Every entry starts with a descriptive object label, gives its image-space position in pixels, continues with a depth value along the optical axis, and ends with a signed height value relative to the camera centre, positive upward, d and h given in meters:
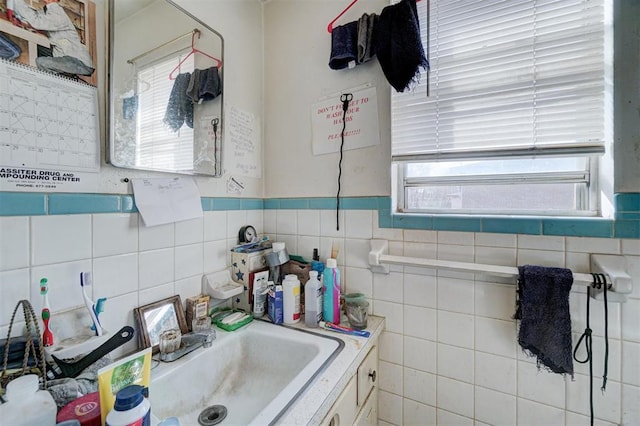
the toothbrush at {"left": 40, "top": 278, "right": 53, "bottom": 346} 0.64 -0.25
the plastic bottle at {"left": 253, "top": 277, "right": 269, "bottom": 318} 1.13 -0.38
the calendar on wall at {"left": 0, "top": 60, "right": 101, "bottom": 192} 0.62 +0.20
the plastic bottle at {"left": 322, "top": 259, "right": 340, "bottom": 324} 1.08 -0.34
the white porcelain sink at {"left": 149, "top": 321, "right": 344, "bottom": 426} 0.77 -0.55
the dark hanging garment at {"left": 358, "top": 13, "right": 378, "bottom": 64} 1.09 +0.72
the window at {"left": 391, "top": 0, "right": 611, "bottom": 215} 0.86 +0.37
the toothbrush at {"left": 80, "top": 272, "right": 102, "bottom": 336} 0.71 -0.25
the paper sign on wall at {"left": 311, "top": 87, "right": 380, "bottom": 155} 1.16 +0.40
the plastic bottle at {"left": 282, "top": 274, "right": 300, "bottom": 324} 1.07 -0.36
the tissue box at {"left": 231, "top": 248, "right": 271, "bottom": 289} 1.16 -0.24
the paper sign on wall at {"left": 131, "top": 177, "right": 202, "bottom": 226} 0.87 +0.04
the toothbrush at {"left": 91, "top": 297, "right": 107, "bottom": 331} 0.74 -0.27
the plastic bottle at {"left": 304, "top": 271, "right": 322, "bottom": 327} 1.05 -0.37
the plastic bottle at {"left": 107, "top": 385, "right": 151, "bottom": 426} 0.46 -0.36
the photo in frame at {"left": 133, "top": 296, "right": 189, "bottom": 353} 0.85 -0.37
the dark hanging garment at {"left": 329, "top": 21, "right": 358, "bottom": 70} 1.11 +0.70
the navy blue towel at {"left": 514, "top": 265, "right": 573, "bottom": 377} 0.81 -0.33
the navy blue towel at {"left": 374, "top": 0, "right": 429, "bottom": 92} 0.97 +0.62
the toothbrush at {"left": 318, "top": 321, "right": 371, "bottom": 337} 0.99 -0.46
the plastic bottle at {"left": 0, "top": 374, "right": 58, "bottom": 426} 0.45 -0.34
